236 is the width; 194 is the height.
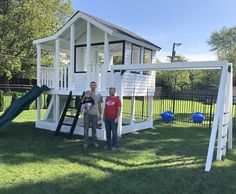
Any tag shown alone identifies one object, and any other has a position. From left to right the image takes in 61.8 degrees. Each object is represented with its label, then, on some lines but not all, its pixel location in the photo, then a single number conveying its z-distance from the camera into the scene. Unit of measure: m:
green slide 6.48
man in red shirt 5.43
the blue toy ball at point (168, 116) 10.03
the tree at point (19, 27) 19.46
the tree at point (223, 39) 42.68
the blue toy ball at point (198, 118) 9.70
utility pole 29.38
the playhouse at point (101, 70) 5.84
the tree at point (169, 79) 26.85
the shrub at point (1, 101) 11.69
